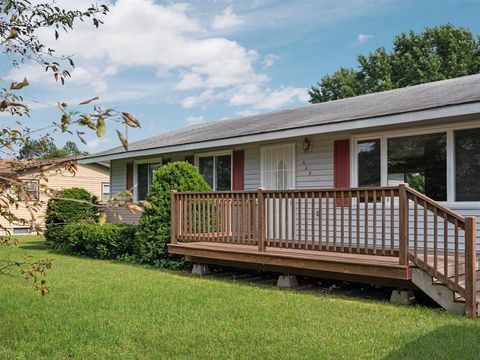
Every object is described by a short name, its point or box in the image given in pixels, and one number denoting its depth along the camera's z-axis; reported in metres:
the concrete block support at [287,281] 7.89
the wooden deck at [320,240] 5.90
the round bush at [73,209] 14.70
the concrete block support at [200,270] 9.26
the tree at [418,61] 32.75
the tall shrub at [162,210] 10.33
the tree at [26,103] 2.18
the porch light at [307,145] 10.04
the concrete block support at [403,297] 6.51
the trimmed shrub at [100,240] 11.73
